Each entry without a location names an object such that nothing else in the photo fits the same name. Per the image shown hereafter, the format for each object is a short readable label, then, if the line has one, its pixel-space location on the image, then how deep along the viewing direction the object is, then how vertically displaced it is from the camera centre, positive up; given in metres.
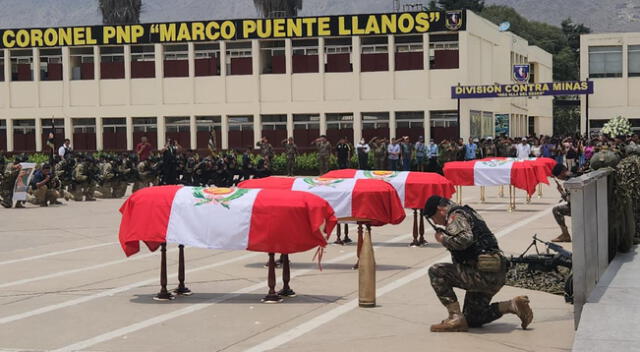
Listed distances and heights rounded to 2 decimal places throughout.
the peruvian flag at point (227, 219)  12.19 -0.97
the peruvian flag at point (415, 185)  18.62 -0.91
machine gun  13.01 -1.63
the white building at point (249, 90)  52.12 +2.66
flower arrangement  56.41 +0.34
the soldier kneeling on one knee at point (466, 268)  10.10 -1.33
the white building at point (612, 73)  68.62 +4.11
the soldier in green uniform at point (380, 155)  44.62 -0.79
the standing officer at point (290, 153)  46.03 -0.66
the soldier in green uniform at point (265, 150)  43.87 -0.48
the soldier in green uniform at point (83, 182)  30.59 -1.22
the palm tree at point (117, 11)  86.19 +11.04
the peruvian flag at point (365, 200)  15.79 -0.98
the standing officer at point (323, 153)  45.94 -0.68
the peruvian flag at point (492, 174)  25.97 -0.98
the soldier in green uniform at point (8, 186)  28.20 -1.19
